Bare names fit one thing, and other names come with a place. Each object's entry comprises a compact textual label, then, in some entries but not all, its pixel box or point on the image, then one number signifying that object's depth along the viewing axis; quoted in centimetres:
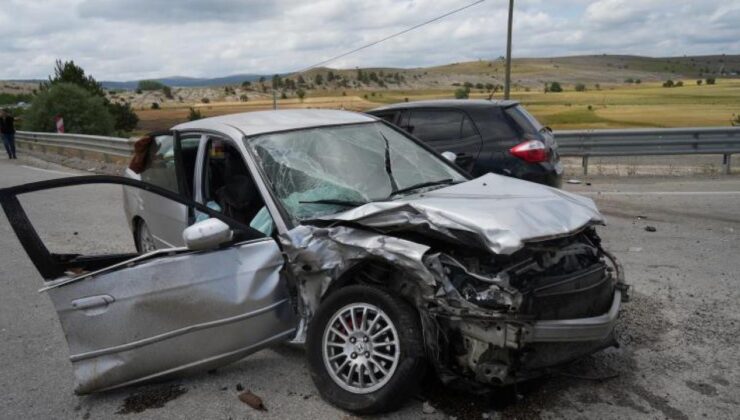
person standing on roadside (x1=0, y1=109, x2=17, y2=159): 2077
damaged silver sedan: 297
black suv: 712
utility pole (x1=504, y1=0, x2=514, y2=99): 1717
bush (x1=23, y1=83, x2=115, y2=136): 3128
